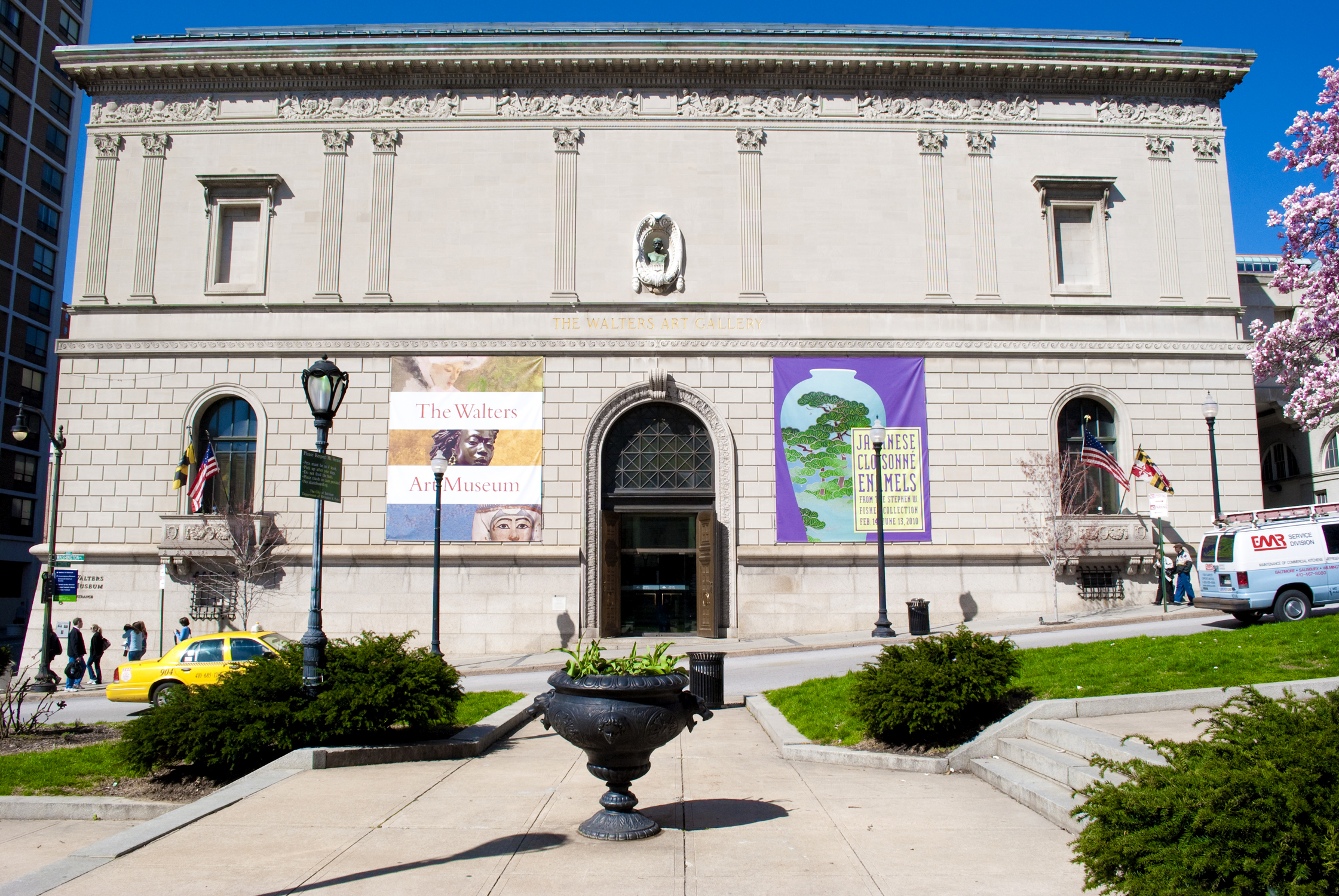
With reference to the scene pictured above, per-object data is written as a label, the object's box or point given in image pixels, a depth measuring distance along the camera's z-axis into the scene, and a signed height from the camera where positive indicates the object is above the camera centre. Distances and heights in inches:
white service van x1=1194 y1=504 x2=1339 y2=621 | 759.1 +4.8
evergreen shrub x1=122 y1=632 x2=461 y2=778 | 403.2 -64.0
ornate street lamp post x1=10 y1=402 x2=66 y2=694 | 927.0 -8.1
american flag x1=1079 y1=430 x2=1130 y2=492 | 1090.7 +129.0
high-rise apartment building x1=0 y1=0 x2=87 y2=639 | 2135.8 +791.1
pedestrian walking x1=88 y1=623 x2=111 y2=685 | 1018.7 -89.0
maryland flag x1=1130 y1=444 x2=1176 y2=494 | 1077.8 +119.0
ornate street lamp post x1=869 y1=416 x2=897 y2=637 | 967.0 +72.6
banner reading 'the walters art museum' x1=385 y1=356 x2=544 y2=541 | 1085.1 +147.4
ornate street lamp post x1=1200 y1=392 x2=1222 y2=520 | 1055.0 +172.7
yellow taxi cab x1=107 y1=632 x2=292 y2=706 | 727.7 -75.0
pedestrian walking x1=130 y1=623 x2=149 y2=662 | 1029.8 -77.0
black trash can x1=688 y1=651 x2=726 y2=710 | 645.9 -74.3
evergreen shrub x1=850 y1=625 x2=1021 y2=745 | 423.5 -54.5
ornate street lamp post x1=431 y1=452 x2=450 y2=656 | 959.6 +19.3
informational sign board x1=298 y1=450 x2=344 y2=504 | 474.9 +48.9
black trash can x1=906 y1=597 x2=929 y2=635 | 971.9 -47.7
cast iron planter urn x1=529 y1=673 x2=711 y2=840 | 287.9 -47.8
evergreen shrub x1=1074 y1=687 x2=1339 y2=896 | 193.3 -54.8
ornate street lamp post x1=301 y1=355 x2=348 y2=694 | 467.8 +87.5
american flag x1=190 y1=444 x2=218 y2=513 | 1081.4 +110.9
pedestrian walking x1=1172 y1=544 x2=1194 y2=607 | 1064.8 -10.6
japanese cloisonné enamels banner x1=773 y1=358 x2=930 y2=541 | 1088.8 +145.9
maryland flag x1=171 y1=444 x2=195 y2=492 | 1090.1 +119.0
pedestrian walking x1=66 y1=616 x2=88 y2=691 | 987.3 -90.7
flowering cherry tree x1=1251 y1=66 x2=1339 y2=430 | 733.9 +249.3
